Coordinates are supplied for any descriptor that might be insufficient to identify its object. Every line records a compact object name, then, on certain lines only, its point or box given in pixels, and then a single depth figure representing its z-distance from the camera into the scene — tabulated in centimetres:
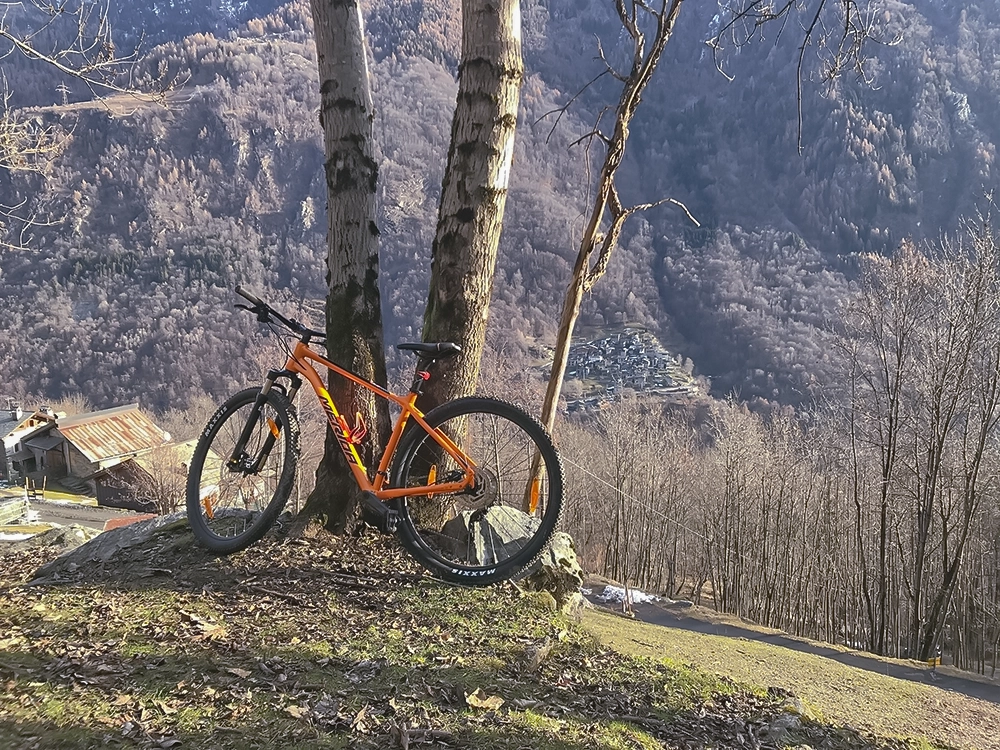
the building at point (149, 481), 2652
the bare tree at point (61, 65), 596
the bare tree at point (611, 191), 818
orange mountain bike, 343
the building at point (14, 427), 3266
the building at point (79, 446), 3247
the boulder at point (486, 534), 378
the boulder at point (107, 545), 387
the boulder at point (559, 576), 404
